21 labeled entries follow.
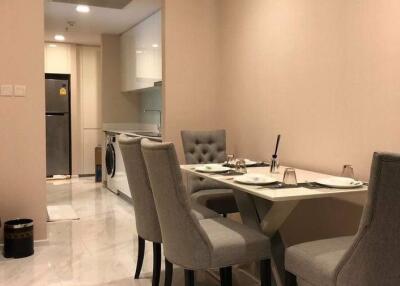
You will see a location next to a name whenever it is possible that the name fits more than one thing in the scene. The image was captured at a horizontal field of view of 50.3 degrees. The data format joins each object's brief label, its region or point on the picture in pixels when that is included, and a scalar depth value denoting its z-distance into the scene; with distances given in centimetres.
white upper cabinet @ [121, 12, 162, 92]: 532
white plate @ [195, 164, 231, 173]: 270
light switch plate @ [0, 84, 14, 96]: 348
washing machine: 559
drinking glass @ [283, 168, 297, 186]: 224
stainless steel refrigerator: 737
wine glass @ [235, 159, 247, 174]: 271
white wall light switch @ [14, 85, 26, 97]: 352
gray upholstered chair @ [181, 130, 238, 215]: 343
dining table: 205
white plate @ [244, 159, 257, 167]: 312
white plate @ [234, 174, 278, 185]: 224
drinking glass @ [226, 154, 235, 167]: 299
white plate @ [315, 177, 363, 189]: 219
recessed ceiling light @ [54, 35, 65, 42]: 685
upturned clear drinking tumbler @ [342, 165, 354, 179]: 243
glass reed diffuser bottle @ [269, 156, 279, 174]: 272
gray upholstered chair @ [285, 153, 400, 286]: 144
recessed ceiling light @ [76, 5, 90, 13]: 495
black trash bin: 334
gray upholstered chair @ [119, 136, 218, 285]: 253
